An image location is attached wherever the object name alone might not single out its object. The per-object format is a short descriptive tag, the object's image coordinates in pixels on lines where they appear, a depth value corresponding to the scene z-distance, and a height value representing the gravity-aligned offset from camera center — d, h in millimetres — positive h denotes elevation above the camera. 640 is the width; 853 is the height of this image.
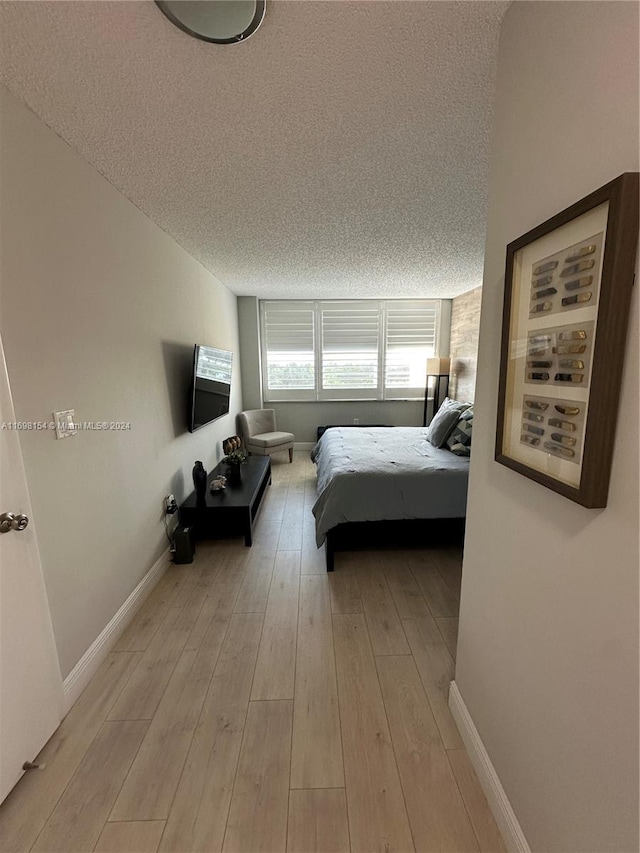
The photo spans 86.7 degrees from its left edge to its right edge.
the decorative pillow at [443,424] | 3299 -490
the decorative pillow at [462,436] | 3010 -566
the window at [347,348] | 5488 +457
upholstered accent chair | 4738 -834
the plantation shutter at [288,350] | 5469 +434
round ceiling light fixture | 926 +1011
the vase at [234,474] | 3292 -929
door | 1169 -925
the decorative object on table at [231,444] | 3594 -707
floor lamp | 5227 +109
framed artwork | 636 +72
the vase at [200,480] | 2668 -798
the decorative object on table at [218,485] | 3002 -936
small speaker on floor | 2525 -1230
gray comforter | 2479 -855
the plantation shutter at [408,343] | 5531 +516
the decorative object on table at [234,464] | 3305 -843
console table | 2705 -1064
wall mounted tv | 2839 -63
